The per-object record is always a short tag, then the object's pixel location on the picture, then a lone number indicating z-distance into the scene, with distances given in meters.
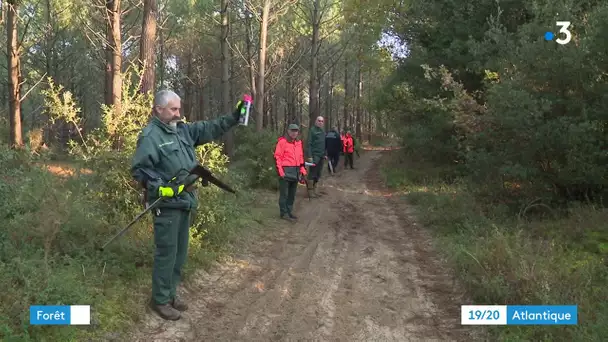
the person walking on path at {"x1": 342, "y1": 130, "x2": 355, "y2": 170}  20.39
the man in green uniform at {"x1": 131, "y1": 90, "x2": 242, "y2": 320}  4.29
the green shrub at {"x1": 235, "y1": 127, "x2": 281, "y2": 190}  12.90
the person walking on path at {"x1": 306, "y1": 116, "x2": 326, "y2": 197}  12.43
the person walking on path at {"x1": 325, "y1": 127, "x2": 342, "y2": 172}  18.03
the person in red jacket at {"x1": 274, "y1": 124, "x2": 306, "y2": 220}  9.28
